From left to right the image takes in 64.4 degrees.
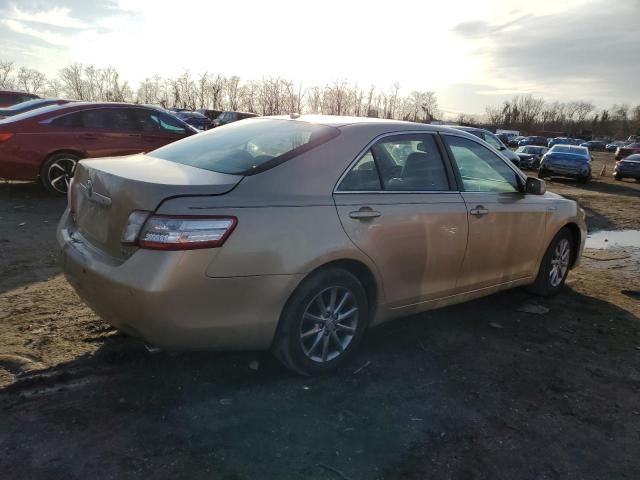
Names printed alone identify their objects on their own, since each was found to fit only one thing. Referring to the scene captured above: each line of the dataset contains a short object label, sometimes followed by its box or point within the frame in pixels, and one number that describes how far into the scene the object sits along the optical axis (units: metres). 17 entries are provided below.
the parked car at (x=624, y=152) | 28.48
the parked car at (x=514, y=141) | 60.94
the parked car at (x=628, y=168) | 21.80
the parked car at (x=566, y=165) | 18.96
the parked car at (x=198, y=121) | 28.73
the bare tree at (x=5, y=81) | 58.62
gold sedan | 2.68
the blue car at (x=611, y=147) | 73.26
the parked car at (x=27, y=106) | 10.88
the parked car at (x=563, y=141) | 62.28
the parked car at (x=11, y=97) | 14.80
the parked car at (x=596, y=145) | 75.64
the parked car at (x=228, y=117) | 29.86
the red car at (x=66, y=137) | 8.05
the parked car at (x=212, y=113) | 37.76
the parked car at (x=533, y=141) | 57.18
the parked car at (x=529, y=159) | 24.86
